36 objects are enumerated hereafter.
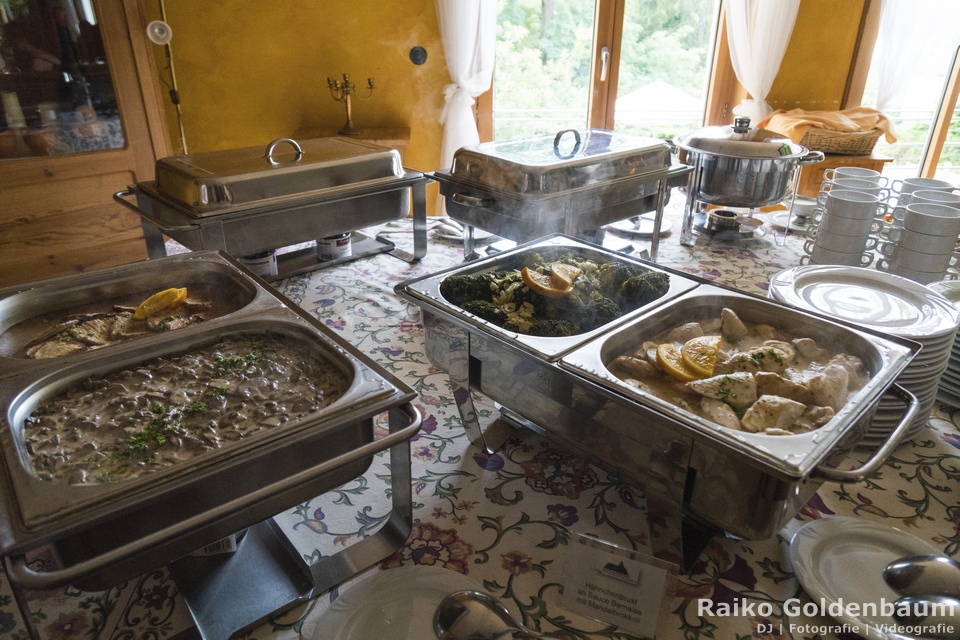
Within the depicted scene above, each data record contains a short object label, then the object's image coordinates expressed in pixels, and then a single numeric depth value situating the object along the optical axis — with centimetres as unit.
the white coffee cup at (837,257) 161
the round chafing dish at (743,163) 190
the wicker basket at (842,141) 332
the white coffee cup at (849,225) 156
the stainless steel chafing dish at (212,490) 64
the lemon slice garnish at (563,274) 111
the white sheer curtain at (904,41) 366
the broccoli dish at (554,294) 103
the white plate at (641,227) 219
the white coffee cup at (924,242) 142
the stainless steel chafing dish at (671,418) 72
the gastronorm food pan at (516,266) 93
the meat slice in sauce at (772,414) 79
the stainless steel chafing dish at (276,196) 155
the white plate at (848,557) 81
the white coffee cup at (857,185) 168
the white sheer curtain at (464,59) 331
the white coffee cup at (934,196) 156
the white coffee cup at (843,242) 158
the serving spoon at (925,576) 77
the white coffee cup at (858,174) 181
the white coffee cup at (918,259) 144
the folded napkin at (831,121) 334
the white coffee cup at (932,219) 140
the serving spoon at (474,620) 72
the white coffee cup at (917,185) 169
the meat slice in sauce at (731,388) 85
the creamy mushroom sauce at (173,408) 75
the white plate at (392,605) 74
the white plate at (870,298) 107
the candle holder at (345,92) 311
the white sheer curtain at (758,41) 371
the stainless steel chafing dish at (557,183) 166
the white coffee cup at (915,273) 146
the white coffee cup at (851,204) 155
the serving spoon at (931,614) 71
